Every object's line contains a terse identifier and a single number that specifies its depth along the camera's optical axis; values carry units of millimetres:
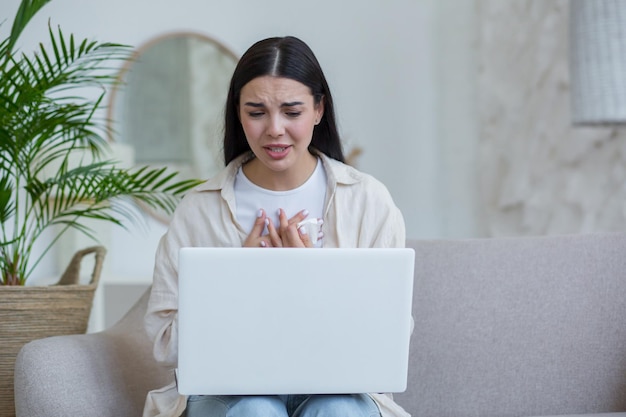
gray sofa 2148
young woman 1872
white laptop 1501
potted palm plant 2369
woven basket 2359
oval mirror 4148
